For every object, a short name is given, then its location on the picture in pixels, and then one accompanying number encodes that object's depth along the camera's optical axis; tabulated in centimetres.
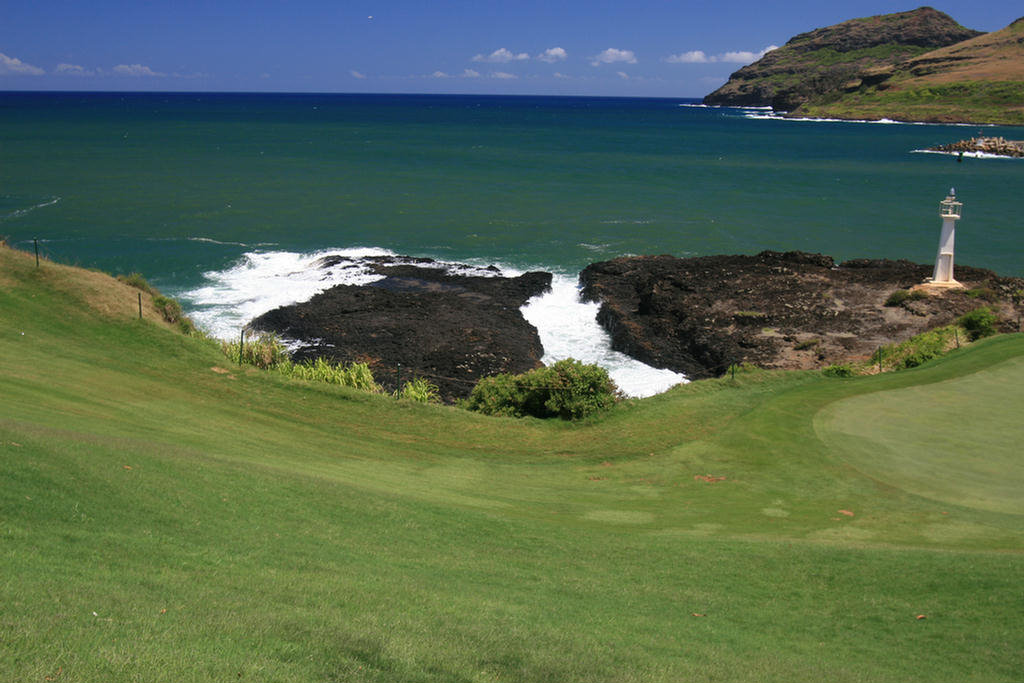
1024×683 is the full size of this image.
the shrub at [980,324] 3284
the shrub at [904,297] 4194
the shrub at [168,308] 3297
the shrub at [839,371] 2817
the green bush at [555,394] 2562
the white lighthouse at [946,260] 4209
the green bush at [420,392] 2784
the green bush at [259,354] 3014
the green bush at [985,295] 4150
